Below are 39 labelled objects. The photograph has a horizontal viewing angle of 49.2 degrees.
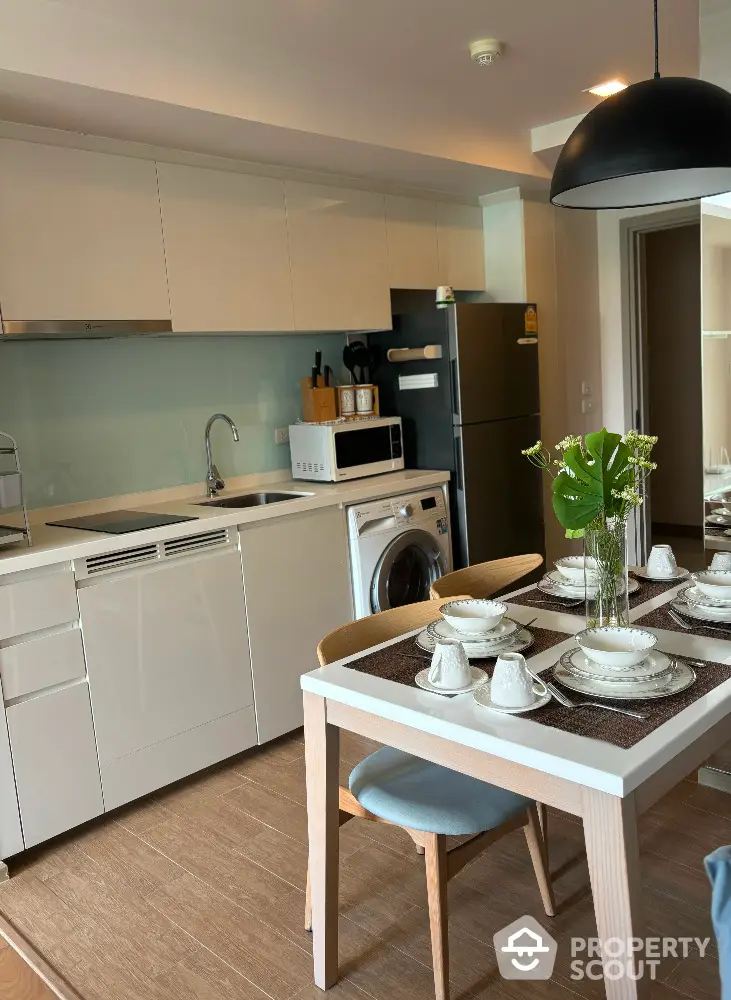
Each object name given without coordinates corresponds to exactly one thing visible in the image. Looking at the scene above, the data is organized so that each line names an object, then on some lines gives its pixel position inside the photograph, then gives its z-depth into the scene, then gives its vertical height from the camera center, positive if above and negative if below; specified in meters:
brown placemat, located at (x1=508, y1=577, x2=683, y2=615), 1.99 -0.60
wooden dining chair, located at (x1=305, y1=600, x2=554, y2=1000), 1.61 -0.89
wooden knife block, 3.70 -0.09
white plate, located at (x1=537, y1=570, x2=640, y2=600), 2.04 -0.58
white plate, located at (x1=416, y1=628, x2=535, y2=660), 1.68 -0.58
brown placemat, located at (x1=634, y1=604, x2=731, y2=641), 1.72 -0.59
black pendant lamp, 1.43 +0.41
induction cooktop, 2.71 -0.44
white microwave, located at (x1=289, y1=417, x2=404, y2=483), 3.51 -0.30
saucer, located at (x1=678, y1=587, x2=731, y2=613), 1.81 -0.56
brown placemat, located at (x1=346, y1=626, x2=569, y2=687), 1.63 -0.60
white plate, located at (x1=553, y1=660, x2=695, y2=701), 1.40 -0.58
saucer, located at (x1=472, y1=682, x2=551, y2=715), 1.38 -0.58
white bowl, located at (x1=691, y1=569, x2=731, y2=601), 1.82 -0.53
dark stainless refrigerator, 3.71 -0.16
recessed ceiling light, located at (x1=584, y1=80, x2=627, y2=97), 3.18 +1.09
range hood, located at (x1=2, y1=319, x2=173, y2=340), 2.51 +0.24
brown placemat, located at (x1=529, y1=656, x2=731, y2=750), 1.29 -0.59
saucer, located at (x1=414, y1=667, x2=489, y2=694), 1.50 -0.59
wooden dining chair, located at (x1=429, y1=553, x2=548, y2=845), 2.31 -0.61
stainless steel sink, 3.36 -0.47
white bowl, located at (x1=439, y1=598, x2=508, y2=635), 1.73 -0.53
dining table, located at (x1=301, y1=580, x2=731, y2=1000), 1.19 -0.62
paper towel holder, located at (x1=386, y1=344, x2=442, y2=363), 3.70 +0.11
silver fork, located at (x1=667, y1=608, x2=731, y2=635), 1.74 -0.59
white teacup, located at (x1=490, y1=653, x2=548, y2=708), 1.40 -0.55
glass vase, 1.67 -0.45
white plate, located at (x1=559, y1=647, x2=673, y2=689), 1.45 -0.57
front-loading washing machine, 3.32 -0.73
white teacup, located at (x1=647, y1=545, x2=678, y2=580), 2.16 -0.55
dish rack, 2.43 -0.28
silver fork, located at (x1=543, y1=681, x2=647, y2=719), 1.36 -0.59
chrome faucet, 3.41 -0.36
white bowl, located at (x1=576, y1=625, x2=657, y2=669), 1.45 -0.53
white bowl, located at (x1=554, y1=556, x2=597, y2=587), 2.13 -0.54
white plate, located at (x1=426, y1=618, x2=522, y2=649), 1.71 -0.57
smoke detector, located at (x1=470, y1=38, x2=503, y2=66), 2.69 +1.08
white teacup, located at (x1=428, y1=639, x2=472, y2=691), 1.50 -0.55
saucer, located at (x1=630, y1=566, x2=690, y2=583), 2.15 -0.59
